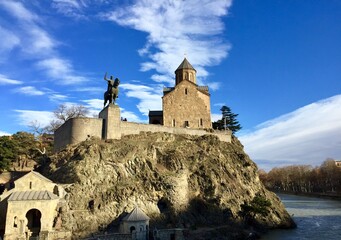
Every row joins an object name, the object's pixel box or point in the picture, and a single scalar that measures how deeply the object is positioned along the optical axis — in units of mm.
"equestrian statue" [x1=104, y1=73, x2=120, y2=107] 34219
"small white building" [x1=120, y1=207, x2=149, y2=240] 25844
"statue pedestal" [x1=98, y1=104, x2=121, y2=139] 33812
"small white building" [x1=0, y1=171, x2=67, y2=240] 24078
